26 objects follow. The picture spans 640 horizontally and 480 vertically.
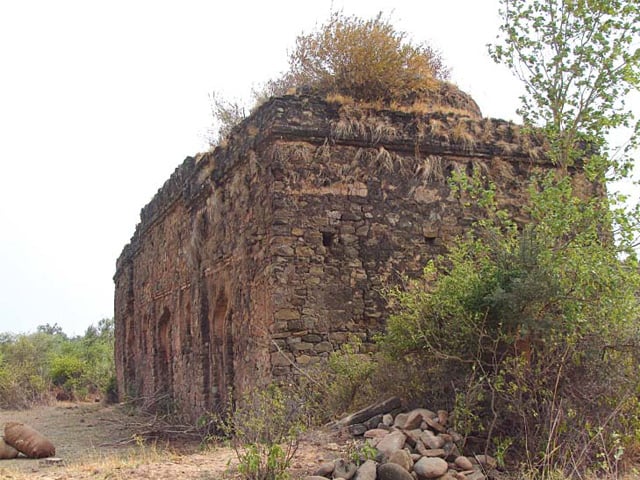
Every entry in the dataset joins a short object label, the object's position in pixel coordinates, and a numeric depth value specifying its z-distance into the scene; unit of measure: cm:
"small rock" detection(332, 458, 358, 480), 615
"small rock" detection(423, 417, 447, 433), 682
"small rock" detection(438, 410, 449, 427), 689
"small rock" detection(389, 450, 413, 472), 619
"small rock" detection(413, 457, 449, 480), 614
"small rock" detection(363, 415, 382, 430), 720
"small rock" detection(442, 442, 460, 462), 650
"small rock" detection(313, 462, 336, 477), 627
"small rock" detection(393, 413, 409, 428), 694
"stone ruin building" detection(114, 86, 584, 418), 1030
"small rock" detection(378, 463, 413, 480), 601
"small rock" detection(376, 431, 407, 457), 639
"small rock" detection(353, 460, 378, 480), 602
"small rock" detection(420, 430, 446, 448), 655
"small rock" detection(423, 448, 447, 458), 641
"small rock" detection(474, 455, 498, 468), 649
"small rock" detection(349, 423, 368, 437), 714
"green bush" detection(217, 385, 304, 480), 620
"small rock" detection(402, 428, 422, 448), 659
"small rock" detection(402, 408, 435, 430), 684
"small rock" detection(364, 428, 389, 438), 681
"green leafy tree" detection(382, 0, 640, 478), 673
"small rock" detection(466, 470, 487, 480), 621
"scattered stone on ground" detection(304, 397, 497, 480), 614
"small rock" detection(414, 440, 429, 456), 644
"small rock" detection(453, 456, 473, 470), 638
